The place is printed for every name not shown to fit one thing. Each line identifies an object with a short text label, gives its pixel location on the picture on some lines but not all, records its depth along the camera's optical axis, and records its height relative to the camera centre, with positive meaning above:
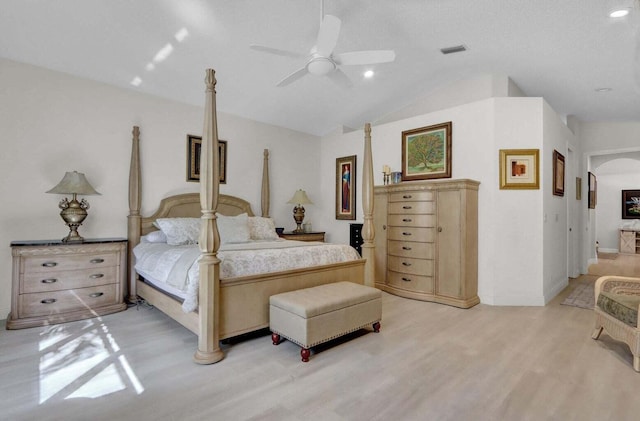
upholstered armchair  2.36 -0.76
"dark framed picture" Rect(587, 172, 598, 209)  6.65 +0.46
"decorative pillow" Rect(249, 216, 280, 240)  4.39 -0.22
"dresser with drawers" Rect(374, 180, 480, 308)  3.92 -0.35
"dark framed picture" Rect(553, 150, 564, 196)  4.47 +0.59
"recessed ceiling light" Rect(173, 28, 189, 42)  3.18 +1.77
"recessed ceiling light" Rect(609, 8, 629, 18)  2.83 +1.78
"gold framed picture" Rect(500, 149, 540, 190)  4.02 +0.57
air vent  3.82 +1.97
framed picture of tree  4.49 +0.89
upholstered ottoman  2.45 -0.81
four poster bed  2.42 -0.61
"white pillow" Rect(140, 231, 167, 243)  3.84 -0.29
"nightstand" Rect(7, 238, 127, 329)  3.06 -0.69
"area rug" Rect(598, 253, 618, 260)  8.07 -1.07
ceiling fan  2.58 +1.34
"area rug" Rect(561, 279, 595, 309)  4.02 -1.10
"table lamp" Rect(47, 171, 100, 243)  3.35 +0.11
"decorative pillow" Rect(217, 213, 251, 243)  3.81 -0.20
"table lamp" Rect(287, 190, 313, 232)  5.54 +0.18
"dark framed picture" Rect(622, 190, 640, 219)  9.21 +0.32
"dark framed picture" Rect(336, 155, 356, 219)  5.74 +0.47
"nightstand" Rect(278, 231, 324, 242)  5.12 -0.36
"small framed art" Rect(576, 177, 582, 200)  5.83 +0.49
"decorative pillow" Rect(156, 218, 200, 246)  3.73 -0.20
